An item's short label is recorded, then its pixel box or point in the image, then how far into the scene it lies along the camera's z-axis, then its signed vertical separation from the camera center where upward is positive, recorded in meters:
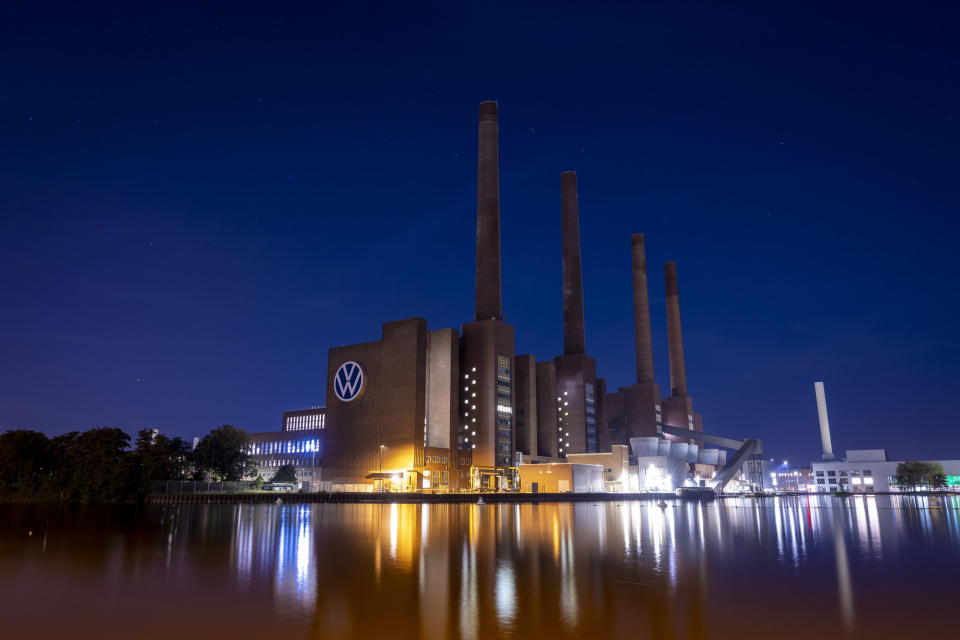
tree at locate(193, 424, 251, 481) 97.44 +1.09
